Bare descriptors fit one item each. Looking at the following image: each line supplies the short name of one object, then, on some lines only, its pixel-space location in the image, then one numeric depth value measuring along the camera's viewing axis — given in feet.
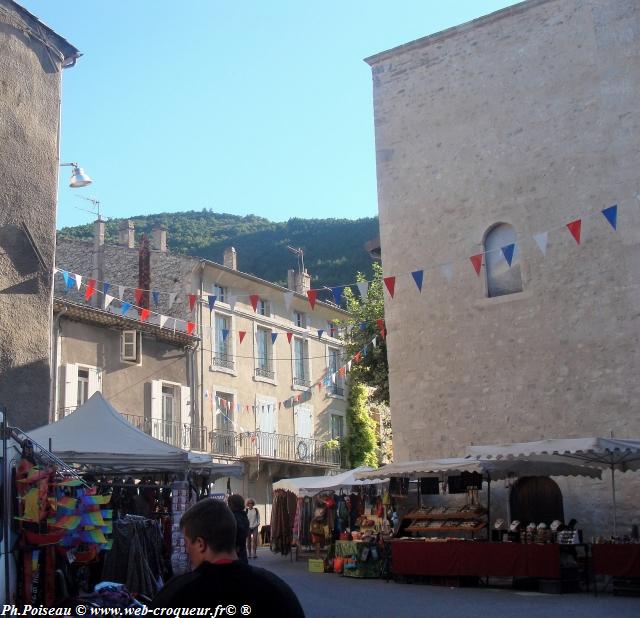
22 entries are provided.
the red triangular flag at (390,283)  53.67
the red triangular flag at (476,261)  49.60
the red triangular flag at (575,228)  45.01
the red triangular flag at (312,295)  50.78
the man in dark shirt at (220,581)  8.75
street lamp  49.03
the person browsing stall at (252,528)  56.30
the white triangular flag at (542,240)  46.26
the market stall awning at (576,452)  36.42
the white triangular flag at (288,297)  53.26
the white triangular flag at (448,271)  53.47
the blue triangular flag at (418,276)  51.14
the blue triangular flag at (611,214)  42.93
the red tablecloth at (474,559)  37.17
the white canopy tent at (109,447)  31.53
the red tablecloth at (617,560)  35.86
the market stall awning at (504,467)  43.24
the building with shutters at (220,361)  72.64
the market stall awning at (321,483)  55.67
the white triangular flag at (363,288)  53.40
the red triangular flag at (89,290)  52.93
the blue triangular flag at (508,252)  47.72
